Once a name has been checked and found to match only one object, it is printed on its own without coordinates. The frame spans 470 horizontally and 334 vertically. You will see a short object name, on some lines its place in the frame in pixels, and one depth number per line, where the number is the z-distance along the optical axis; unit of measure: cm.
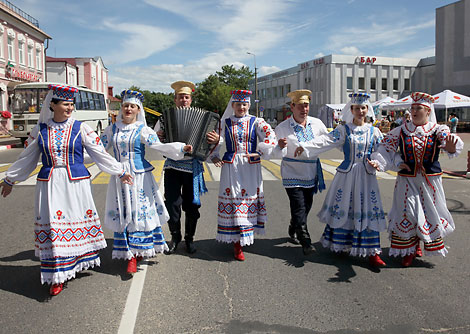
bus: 2169
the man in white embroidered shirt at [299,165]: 511
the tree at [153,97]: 9671
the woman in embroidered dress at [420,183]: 462
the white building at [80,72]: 4697
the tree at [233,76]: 7469
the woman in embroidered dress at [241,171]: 505
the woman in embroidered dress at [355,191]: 474
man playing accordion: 512
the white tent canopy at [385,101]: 2686
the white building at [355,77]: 5238
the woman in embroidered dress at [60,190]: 398
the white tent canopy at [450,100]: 2322
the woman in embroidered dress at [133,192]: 452
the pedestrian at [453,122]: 2606
